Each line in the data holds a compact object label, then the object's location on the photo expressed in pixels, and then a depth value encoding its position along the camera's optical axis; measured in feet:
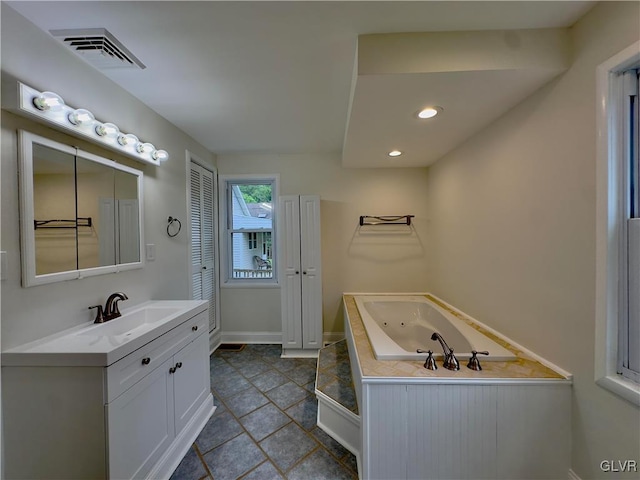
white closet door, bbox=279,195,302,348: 9.21
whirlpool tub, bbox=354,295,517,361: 5.10
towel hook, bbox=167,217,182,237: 7.22
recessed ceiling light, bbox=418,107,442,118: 5.27
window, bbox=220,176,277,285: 10.74
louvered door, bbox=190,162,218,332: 8.71
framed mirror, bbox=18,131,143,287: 3.85
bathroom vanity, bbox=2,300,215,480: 3.50
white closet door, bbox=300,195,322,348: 9.23
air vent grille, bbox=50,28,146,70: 4.07
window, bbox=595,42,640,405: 3.32
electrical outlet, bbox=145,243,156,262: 6.34
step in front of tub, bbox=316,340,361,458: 5.23
